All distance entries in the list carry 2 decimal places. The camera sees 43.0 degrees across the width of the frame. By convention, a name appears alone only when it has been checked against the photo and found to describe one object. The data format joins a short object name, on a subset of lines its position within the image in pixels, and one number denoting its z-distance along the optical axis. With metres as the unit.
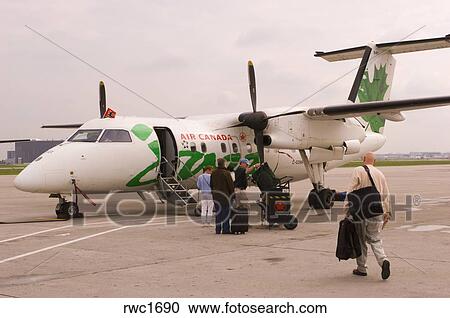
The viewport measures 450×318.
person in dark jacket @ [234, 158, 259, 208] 14.01
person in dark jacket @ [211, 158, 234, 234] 11.68
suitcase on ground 11.68
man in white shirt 7.06
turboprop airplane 14.30
